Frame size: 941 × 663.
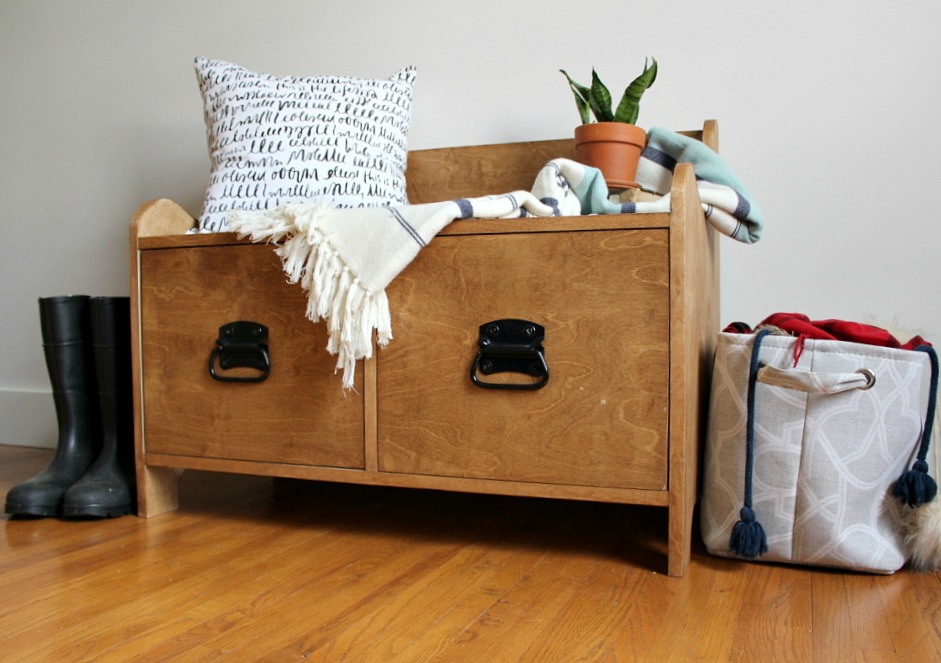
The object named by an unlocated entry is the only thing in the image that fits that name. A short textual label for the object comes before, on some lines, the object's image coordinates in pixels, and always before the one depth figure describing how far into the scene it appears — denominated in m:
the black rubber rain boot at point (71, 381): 1.44
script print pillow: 1.41
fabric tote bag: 1.03
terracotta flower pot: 1.32
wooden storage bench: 1.05
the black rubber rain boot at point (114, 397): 1.40
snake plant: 1.34
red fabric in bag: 1.08
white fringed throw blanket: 1.11
